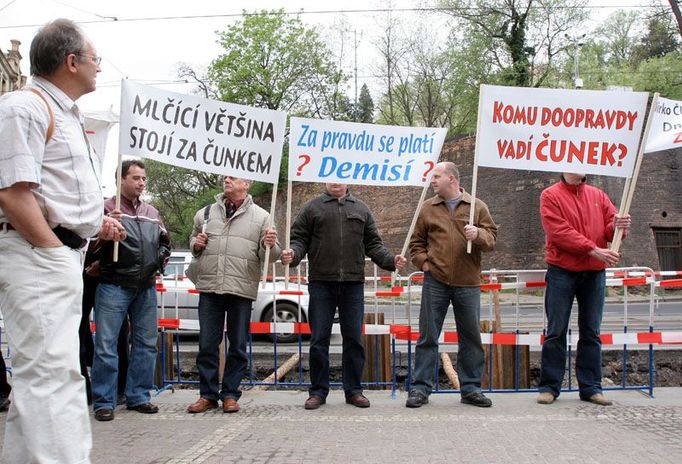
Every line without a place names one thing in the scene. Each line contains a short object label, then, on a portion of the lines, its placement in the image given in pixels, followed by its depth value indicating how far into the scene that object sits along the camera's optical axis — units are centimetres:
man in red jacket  586
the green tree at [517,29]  3644
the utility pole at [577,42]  3618
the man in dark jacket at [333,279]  599
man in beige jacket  581
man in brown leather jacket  597
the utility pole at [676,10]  1769
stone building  4794
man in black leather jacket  558
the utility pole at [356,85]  4335
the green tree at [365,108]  4358
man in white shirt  270
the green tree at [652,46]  4519
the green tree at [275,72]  4050
